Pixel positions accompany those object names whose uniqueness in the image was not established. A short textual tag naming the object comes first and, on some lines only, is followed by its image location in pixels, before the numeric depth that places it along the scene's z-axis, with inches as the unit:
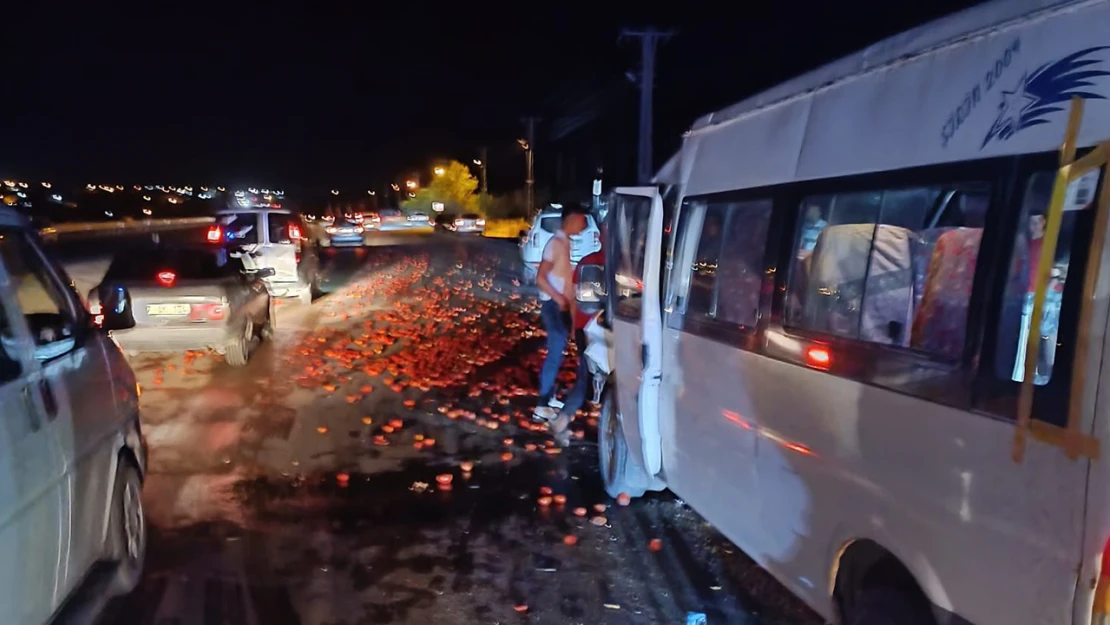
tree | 3078.2
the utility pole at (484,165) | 2982.3
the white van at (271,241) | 706.2
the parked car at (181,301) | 444.8
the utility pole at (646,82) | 1189.1
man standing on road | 322.3
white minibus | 102.5
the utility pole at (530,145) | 2187.5
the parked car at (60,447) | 142.2
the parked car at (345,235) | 1574.9
